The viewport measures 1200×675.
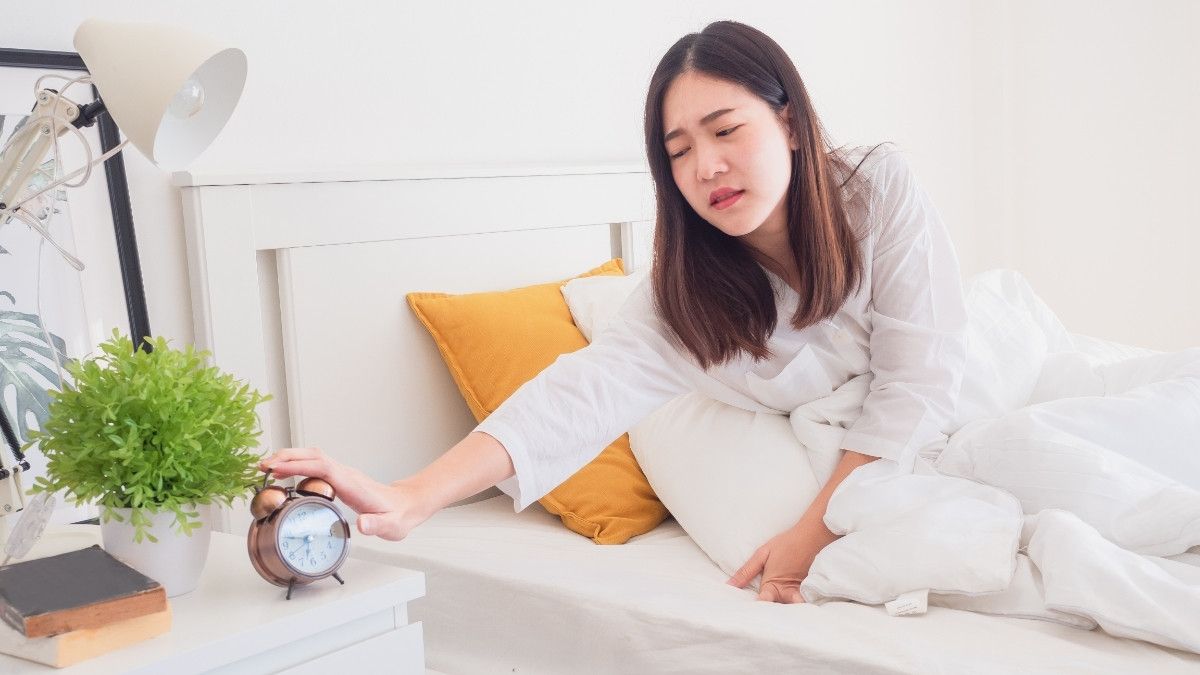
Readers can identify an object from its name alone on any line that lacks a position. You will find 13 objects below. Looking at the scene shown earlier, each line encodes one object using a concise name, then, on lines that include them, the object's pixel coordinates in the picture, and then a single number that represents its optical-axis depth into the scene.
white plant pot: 1.08
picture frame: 1.41
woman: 1.50
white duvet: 1.16
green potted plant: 1.06
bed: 1.20
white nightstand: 0.98
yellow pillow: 1.73
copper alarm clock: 1.08
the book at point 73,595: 0.96
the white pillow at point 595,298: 1.92
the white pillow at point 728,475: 1.54
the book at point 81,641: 0.96
